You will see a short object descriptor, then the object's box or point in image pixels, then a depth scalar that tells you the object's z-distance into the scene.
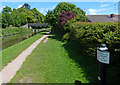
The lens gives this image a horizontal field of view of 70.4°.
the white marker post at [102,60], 1.57
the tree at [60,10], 12.48
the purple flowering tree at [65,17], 10.12
